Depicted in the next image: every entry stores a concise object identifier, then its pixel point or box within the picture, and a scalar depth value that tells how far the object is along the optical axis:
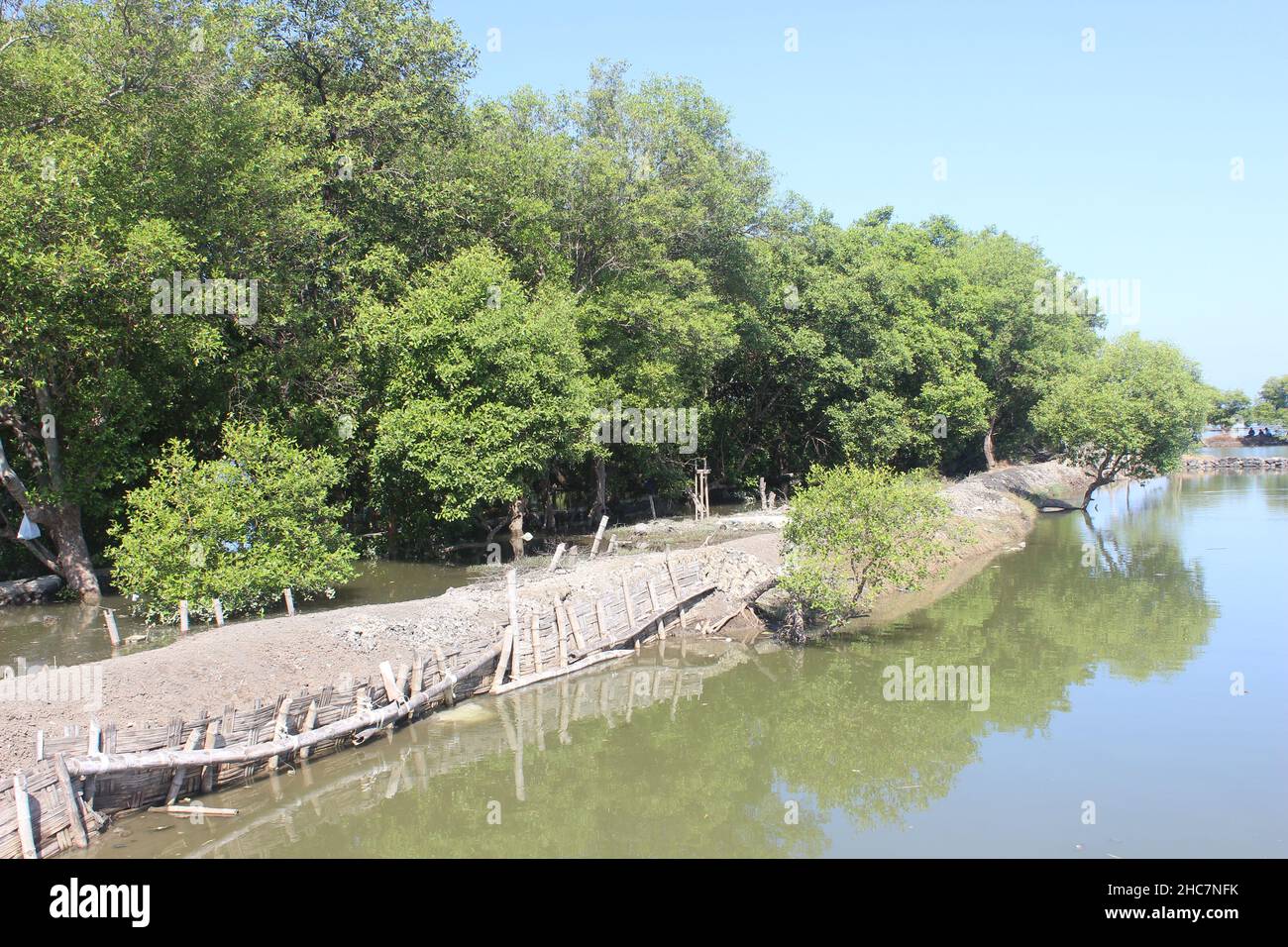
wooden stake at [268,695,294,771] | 14.24
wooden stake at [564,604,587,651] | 20.44
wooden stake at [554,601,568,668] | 20.06
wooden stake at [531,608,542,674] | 19.59
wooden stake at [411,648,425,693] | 16.77
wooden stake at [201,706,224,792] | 13.38
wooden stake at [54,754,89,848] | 11.68
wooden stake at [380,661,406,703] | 16.22
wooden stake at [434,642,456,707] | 17.45
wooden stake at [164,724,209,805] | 13.05
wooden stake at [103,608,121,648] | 19.31
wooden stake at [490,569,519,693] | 18.94
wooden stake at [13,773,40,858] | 10.92
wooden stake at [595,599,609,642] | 21.14
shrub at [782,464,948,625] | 22.09
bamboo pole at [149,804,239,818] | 12.84
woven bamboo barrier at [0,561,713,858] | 11.59
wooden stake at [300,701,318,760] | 14.90
